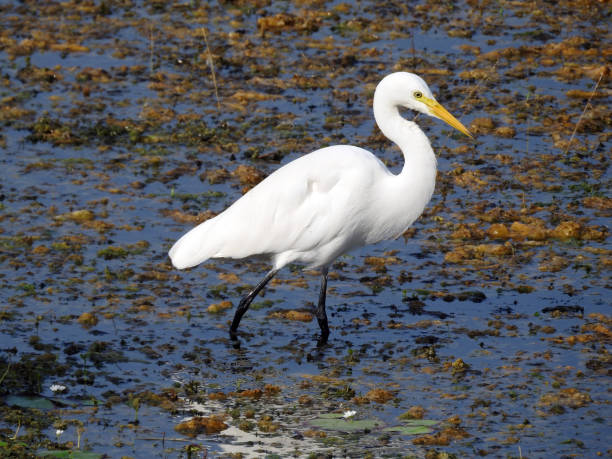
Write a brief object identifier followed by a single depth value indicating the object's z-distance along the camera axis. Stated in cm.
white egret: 1537
